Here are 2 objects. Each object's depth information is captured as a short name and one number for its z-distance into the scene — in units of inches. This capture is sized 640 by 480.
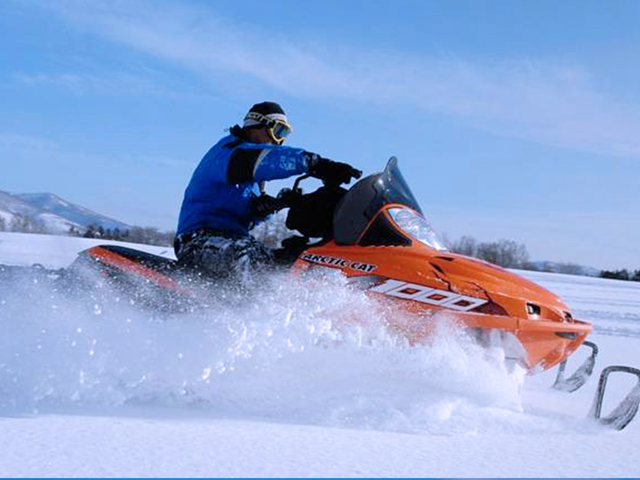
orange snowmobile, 115.5
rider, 127.0
